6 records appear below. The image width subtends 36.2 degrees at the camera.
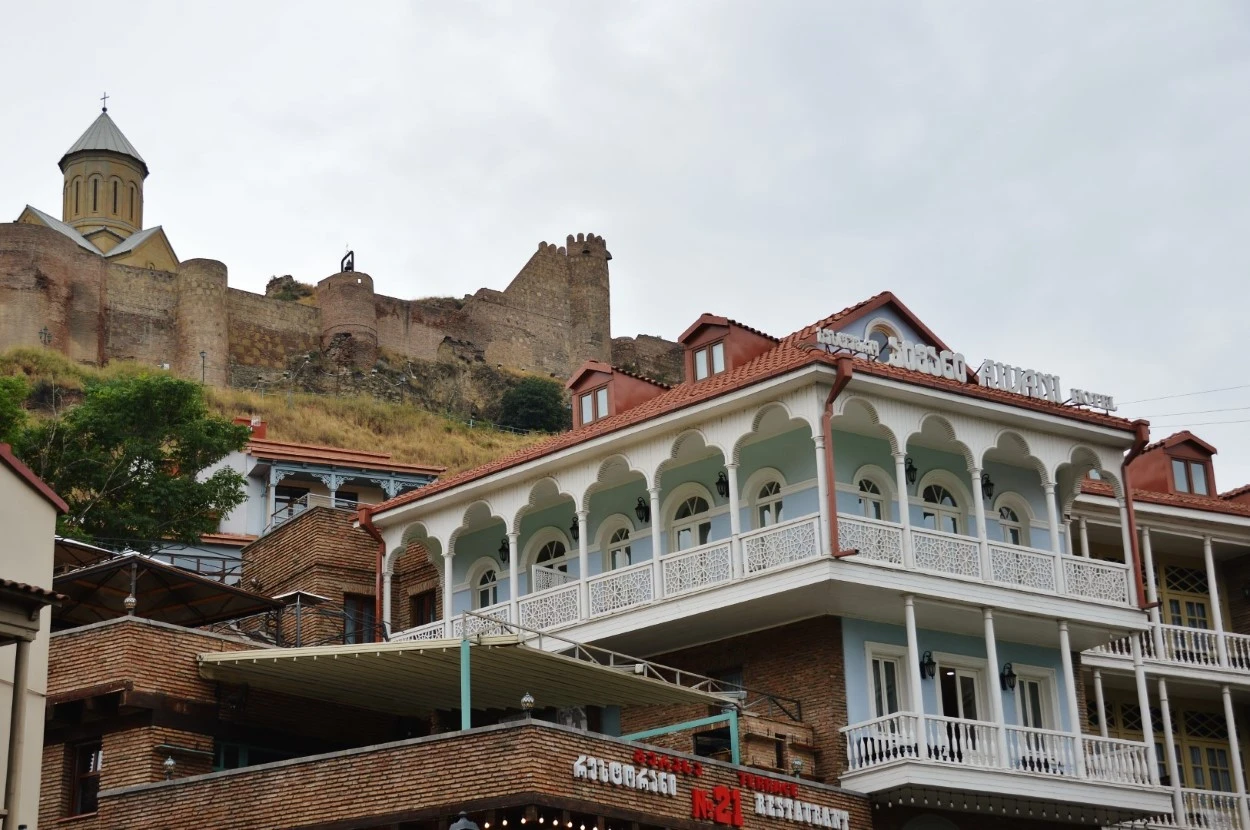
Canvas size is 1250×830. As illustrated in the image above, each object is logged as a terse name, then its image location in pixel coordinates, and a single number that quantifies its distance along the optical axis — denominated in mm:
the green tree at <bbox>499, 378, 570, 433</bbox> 89625
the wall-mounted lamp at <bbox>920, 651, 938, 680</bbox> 29312
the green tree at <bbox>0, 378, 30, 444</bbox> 45906
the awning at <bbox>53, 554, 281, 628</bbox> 29031
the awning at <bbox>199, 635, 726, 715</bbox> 25578
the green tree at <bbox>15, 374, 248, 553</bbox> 47719
